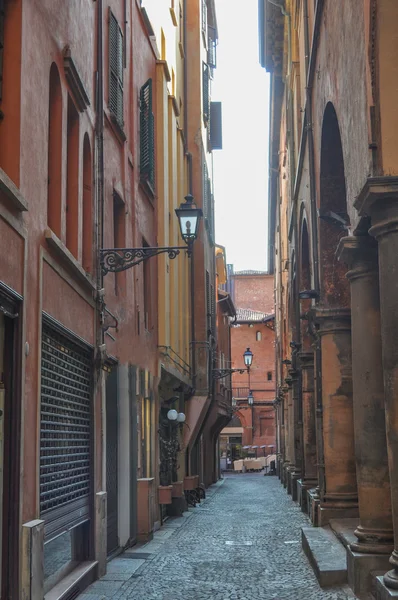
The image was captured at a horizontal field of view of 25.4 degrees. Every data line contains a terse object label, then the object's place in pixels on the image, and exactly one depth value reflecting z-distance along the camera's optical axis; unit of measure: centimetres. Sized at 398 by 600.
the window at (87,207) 1153
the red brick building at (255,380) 7088
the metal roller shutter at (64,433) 886
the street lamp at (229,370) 3219
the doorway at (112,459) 1307
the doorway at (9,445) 734
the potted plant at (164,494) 1759
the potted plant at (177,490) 2064
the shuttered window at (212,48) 3662
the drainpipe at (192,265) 2641
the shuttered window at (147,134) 1694
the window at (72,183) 1063
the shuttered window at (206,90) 3092
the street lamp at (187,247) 1169
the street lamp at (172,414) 1952
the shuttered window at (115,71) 1373
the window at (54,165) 962
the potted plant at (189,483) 2329
